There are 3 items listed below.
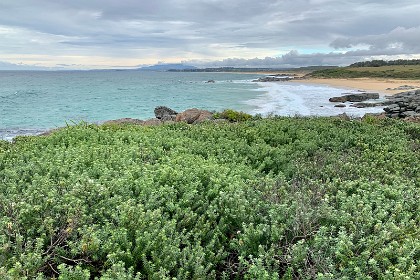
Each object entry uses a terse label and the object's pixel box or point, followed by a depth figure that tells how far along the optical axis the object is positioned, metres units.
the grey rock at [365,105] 41.25
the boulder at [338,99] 46.37
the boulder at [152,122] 20.07
